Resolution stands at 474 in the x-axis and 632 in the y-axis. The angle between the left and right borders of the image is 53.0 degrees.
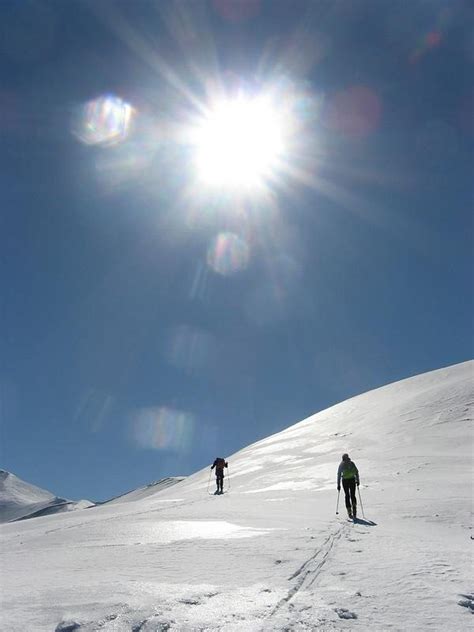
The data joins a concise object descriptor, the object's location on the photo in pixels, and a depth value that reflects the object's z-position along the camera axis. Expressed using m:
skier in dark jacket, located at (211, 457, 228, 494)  22.47
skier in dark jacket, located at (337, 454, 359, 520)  11.83
